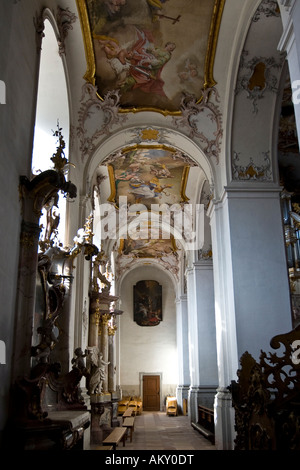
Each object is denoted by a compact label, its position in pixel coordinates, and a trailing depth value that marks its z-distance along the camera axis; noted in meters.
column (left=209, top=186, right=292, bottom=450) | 9.52
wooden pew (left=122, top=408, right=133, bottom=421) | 16.05
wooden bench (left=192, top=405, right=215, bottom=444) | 12.05
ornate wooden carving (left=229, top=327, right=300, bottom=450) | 4.10
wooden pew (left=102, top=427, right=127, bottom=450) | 9.32
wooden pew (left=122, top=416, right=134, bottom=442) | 12.84
